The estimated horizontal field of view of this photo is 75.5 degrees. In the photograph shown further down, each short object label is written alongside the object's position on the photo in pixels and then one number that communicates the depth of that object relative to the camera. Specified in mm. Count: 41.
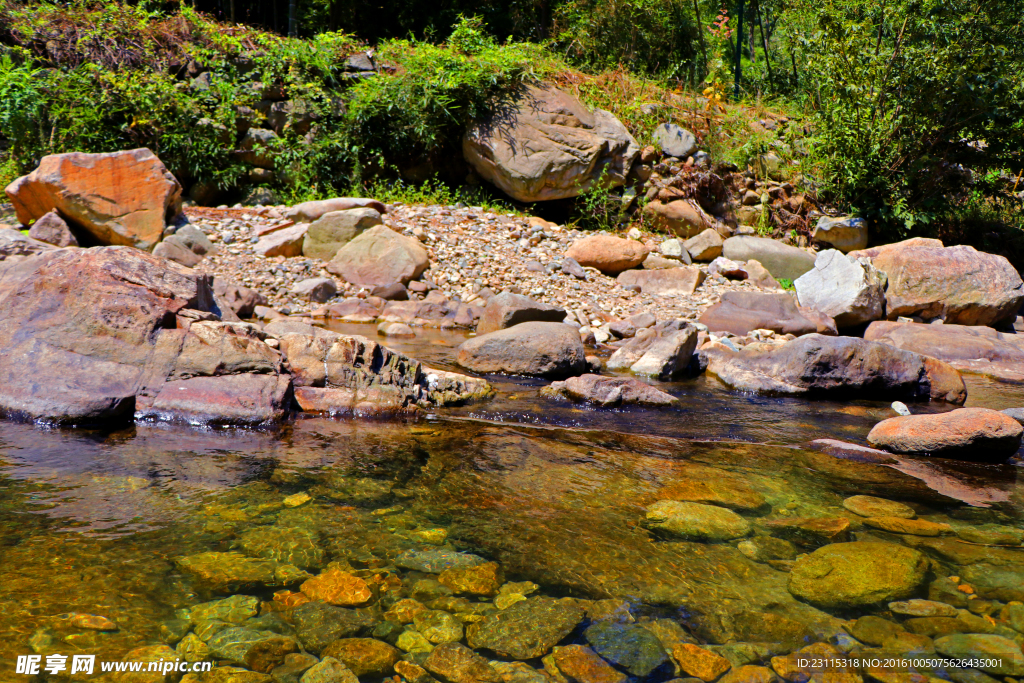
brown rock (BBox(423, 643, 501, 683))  1920
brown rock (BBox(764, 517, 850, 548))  2801
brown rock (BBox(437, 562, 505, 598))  2338
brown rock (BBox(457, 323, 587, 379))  5512
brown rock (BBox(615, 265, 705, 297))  8477
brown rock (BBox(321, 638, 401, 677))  1929
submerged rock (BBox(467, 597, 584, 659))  2045
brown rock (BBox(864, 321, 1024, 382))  6539
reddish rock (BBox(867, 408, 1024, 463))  3877
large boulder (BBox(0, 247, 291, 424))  3871
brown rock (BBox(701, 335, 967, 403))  5352
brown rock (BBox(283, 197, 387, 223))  8789
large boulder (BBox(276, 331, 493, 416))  4430
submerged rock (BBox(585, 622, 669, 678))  1987
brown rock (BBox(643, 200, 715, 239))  10375
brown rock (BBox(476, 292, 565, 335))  6621
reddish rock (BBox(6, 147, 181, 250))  7488
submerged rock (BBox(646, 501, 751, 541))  2840
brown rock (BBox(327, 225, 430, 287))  8062
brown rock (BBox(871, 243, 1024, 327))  7691
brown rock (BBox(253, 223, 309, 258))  8281
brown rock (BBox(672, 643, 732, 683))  1961
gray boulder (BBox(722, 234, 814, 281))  9328
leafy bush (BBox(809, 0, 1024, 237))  9016
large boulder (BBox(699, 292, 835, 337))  7086
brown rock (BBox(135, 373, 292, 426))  3975
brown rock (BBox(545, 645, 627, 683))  1933
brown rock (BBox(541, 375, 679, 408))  4875
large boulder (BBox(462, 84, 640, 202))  10188
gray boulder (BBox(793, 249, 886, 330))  7434
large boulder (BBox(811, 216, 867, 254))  10031
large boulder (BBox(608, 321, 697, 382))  5801
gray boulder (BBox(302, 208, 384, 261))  8445
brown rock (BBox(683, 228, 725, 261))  9633
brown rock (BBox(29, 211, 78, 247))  7098
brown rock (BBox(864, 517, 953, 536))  2914
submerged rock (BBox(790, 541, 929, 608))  2375
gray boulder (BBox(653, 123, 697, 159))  11172
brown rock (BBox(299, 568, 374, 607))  2232
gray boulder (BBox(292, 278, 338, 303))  7570
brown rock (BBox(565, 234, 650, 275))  8953
